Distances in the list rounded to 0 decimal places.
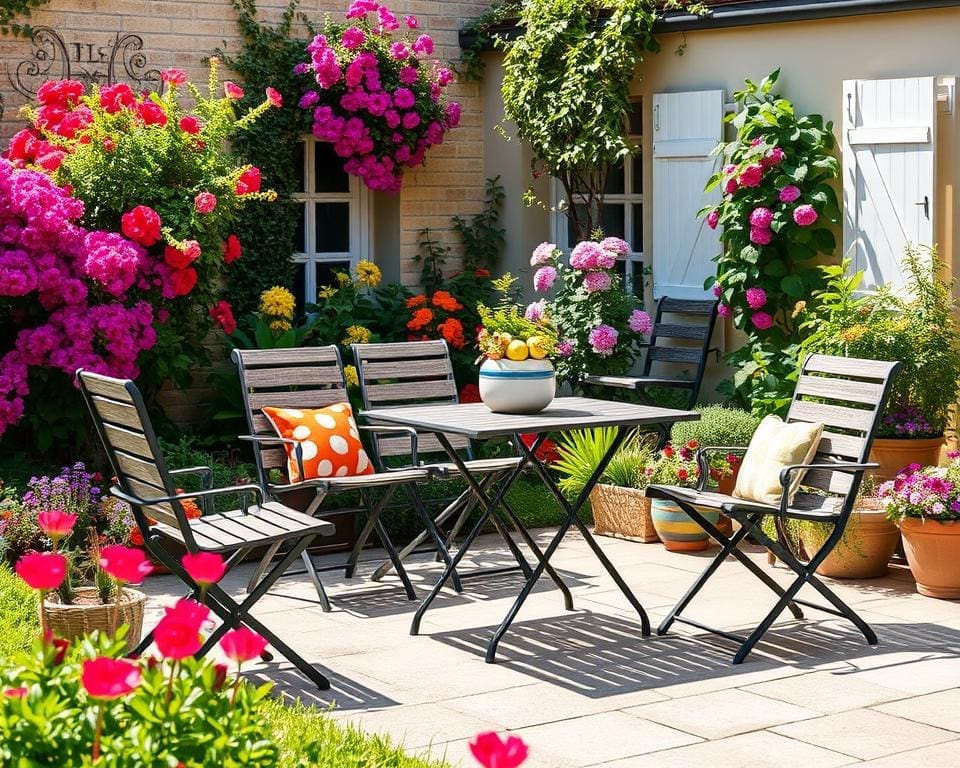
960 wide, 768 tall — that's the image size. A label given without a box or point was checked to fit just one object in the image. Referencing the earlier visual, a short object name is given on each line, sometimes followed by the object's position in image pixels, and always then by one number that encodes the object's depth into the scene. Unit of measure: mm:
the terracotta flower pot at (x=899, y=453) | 6871
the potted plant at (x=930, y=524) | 5996
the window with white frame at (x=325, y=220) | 9797
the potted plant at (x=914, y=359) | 6848
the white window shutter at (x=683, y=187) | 8609
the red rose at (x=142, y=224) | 7297
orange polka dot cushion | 6273
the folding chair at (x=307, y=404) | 6141
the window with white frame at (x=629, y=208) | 9586
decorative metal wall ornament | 8414
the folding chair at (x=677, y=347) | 8516
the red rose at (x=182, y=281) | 7574
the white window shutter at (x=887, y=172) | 7363
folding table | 5301
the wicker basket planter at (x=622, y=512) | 7469
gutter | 7582
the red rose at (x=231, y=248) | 8062
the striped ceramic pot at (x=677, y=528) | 7188
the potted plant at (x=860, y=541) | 6391
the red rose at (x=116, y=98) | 7762
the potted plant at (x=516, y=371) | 5707
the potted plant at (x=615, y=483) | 7488
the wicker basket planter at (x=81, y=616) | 4852
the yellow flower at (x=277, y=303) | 8836
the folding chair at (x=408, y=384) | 6742
